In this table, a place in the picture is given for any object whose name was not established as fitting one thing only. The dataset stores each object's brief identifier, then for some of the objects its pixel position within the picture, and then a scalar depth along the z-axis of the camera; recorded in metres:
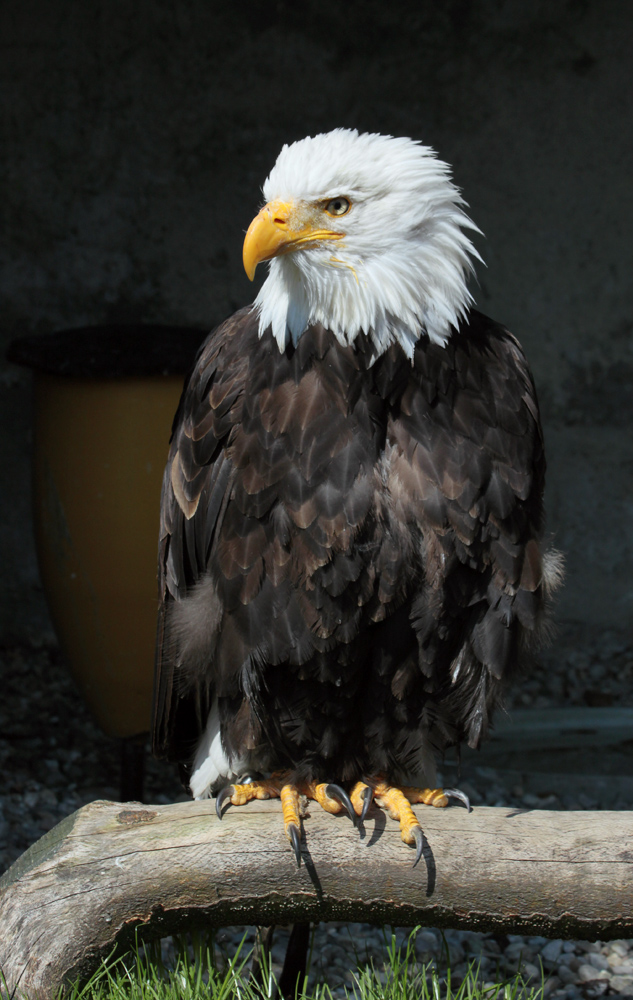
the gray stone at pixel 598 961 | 6.09
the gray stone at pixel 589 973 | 5.95
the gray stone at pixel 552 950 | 6.14
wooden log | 3.98
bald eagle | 4.13
